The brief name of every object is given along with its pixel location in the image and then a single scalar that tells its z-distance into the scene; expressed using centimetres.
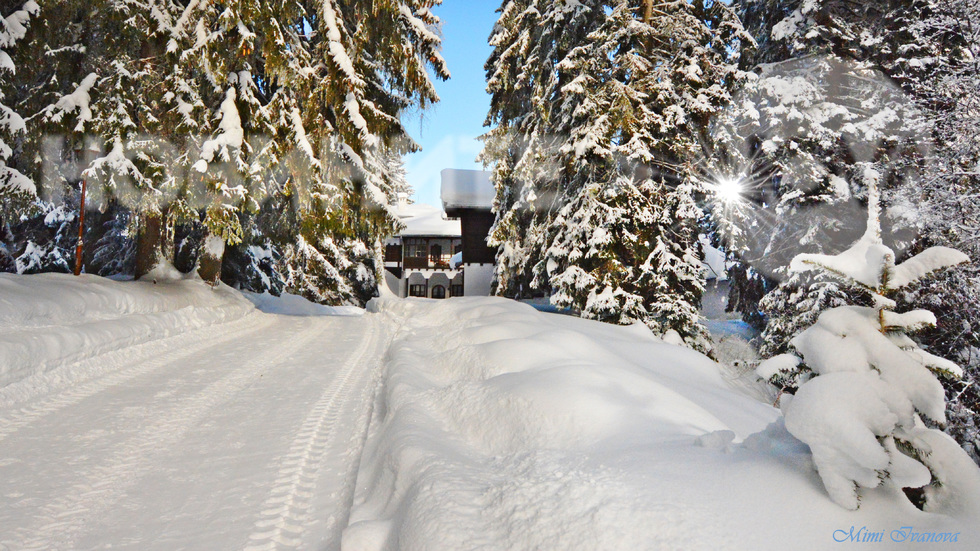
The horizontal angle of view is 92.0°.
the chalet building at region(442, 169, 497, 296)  2620
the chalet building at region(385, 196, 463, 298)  3669
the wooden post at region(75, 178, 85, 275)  917
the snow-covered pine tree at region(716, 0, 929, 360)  1117
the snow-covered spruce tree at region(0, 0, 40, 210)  739
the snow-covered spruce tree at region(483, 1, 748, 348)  1172
